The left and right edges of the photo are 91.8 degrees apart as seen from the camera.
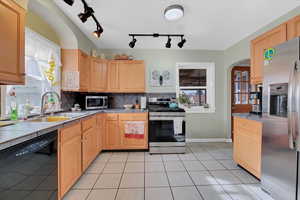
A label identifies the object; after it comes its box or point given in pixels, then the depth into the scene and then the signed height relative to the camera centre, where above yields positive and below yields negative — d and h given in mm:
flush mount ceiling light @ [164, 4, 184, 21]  1966 +1221
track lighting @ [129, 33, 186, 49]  2840 +1254
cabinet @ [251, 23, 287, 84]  1886 +801
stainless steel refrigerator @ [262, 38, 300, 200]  1396 -231
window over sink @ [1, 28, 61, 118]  1796 +378
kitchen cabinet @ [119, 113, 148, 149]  3074 -677
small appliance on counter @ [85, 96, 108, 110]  3152 -71
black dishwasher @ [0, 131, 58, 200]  953 -552
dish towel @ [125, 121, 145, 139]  3064 -609
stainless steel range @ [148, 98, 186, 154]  3033 -667
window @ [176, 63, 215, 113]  3869 +364
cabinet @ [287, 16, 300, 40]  1703 +869
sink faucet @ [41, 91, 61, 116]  2071 -122
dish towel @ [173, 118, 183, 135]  3021 -532
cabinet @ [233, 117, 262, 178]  1938 -656
